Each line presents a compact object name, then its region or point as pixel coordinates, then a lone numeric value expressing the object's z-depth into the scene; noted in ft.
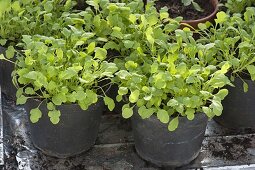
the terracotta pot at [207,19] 7.81
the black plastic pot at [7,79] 7.38
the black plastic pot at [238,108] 6.98
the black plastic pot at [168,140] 6.40
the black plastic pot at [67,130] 6.46
